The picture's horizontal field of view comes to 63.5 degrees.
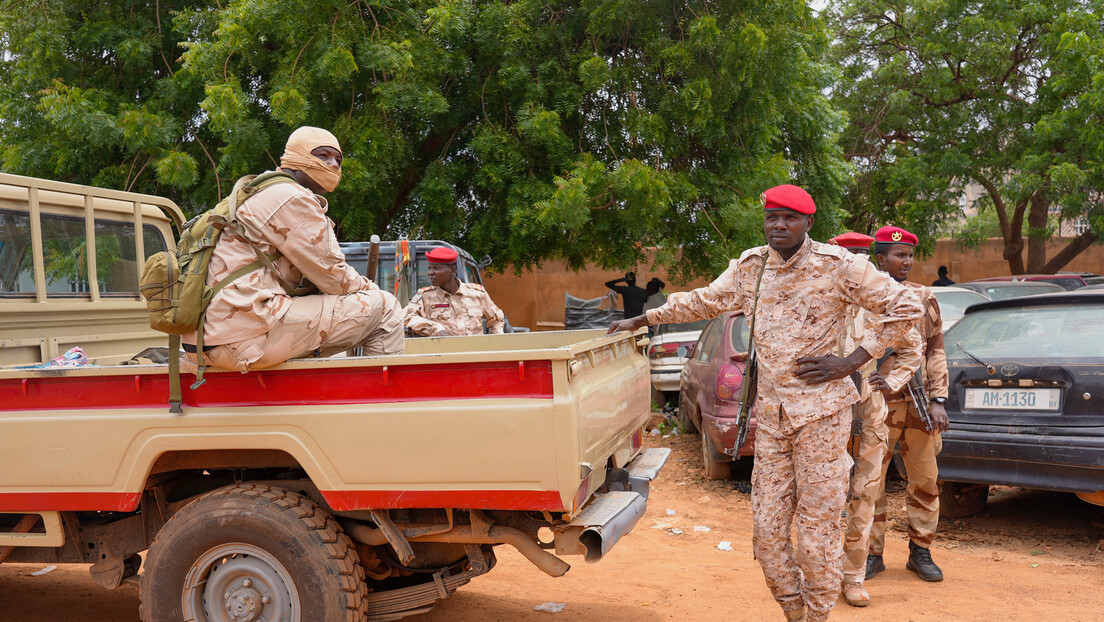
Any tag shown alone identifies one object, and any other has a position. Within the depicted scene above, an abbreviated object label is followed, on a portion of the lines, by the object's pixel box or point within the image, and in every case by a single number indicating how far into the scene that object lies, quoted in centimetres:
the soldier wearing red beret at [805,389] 373
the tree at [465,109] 954
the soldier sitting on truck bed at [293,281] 343
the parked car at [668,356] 1055
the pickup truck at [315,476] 323
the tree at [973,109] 1459
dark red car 693
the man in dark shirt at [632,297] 1257
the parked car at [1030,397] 505
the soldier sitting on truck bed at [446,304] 684
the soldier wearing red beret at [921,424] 488
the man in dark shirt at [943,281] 1670
